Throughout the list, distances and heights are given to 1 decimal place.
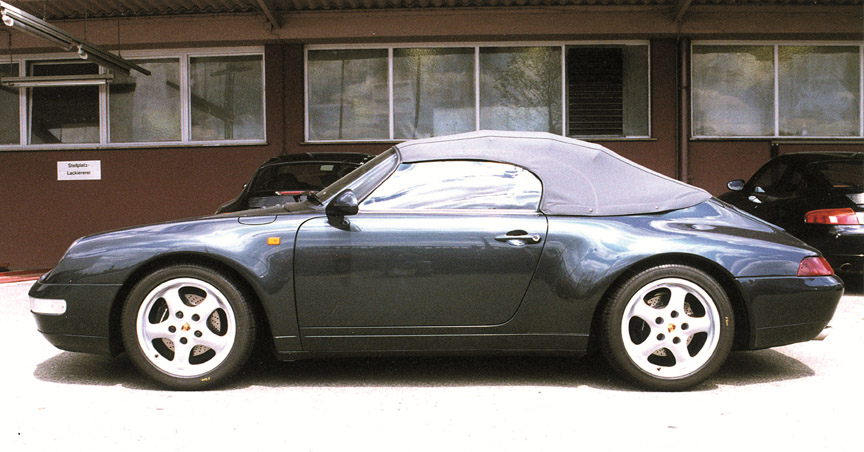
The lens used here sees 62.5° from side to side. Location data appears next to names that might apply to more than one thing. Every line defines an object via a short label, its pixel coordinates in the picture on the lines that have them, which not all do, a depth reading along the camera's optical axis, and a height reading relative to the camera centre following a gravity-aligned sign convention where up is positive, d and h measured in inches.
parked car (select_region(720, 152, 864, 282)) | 269.6 +7.9
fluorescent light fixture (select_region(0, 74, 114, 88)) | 421.1 +88.1
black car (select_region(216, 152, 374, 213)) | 293.0 +20.4
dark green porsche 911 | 149.3 -14.3
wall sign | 454.6 +36.8
